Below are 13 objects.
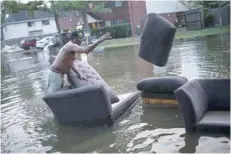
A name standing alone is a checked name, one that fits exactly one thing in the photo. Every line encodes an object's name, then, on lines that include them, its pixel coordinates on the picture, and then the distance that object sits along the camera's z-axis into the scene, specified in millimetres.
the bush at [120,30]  39281
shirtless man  7734
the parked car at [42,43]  39812
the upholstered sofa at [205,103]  5736
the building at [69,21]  55656
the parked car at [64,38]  35794
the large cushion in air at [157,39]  6670
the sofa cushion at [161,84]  7516
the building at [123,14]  40969
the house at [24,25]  64750
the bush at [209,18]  34281
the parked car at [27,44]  44750
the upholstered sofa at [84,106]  6871
